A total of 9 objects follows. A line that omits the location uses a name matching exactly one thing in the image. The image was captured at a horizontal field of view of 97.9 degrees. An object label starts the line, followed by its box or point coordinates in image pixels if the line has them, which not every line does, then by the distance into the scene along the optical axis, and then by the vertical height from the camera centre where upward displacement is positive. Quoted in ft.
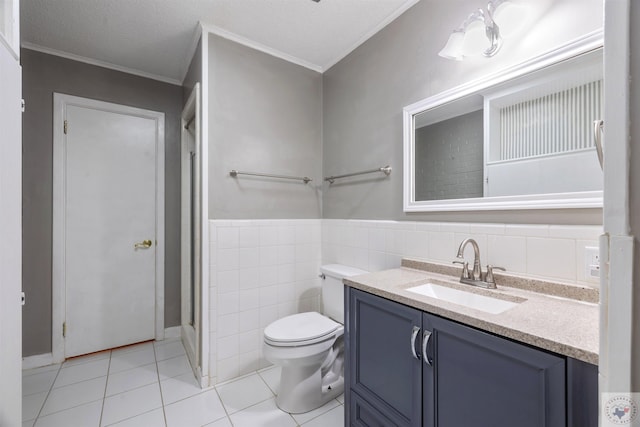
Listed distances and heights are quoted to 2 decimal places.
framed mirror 3.54 +1.16
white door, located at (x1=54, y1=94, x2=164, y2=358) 7.22 -0.31
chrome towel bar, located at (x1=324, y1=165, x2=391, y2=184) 6.04 +0.95
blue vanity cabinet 3.48 -2.08
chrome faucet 4.14 -0.93
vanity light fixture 4.02 +2.80
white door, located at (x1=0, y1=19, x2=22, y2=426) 2.78 -0.30
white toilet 5.14 -2.71
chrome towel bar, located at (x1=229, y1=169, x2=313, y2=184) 6.47 +0.93
